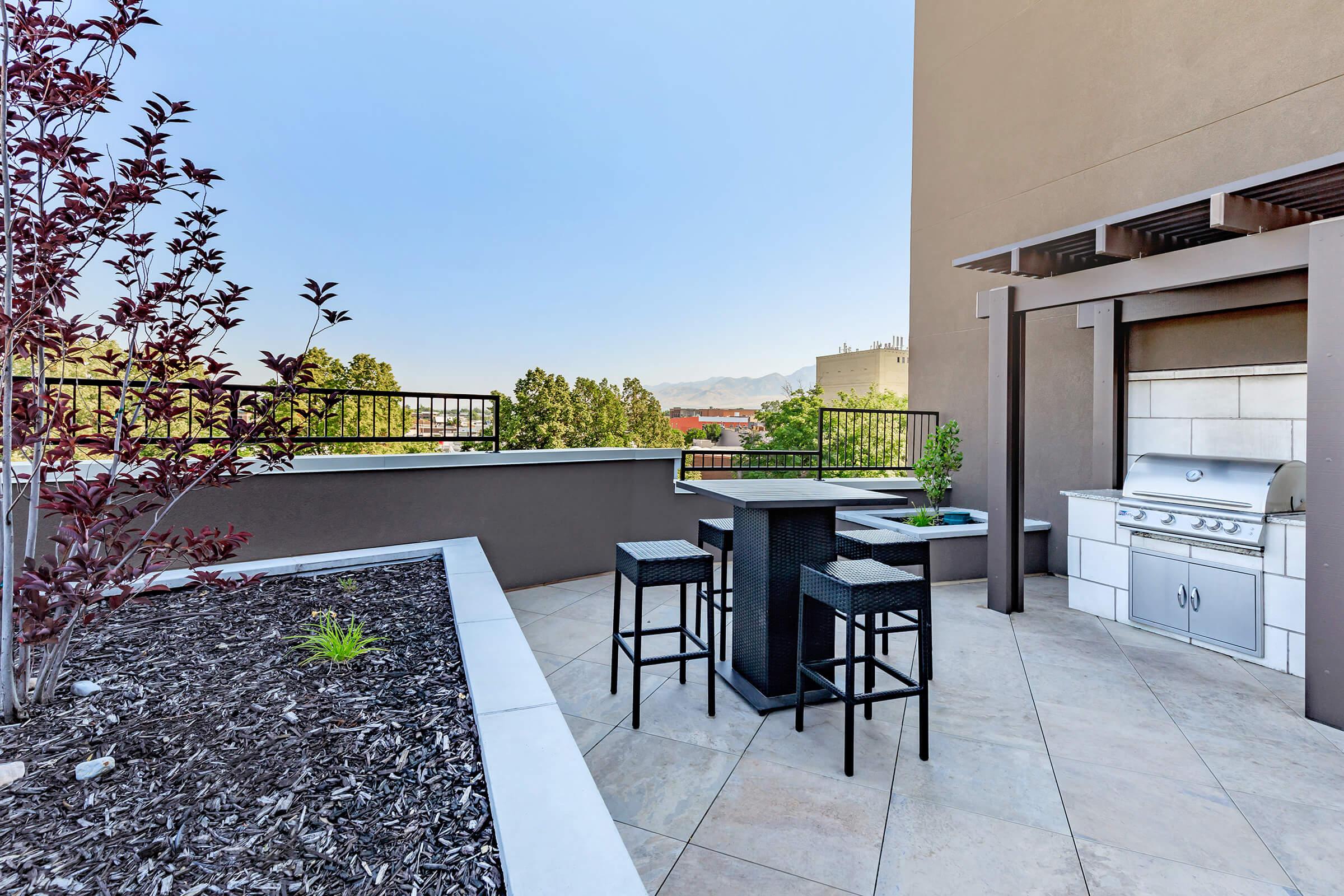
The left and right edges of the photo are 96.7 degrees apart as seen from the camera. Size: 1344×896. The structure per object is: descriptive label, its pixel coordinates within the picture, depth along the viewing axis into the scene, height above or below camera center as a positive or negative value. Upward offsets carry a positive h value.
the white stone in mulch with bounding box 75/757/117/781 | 1.39 -0.77
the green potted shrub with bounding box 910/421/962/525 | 5.58 -0.16
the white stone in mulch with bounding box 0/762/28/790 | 1.35 -0.75
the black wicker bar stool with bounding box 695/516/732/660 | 3.25 -0.57
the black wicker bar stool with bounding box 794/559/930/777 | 2.25 -0.61
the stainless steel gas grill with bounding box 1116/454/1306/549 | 3.38 -0.29
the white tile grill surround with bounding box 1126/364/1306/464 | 3.95 +0.26
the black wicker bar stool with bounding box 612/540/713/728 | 2.65 -0.59
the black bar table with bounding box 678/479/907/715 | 2.76 -0.65
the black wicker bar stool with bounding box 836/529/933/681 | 3.23 -0.56
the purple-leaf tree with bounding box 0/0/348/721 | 1.61 +0.39
